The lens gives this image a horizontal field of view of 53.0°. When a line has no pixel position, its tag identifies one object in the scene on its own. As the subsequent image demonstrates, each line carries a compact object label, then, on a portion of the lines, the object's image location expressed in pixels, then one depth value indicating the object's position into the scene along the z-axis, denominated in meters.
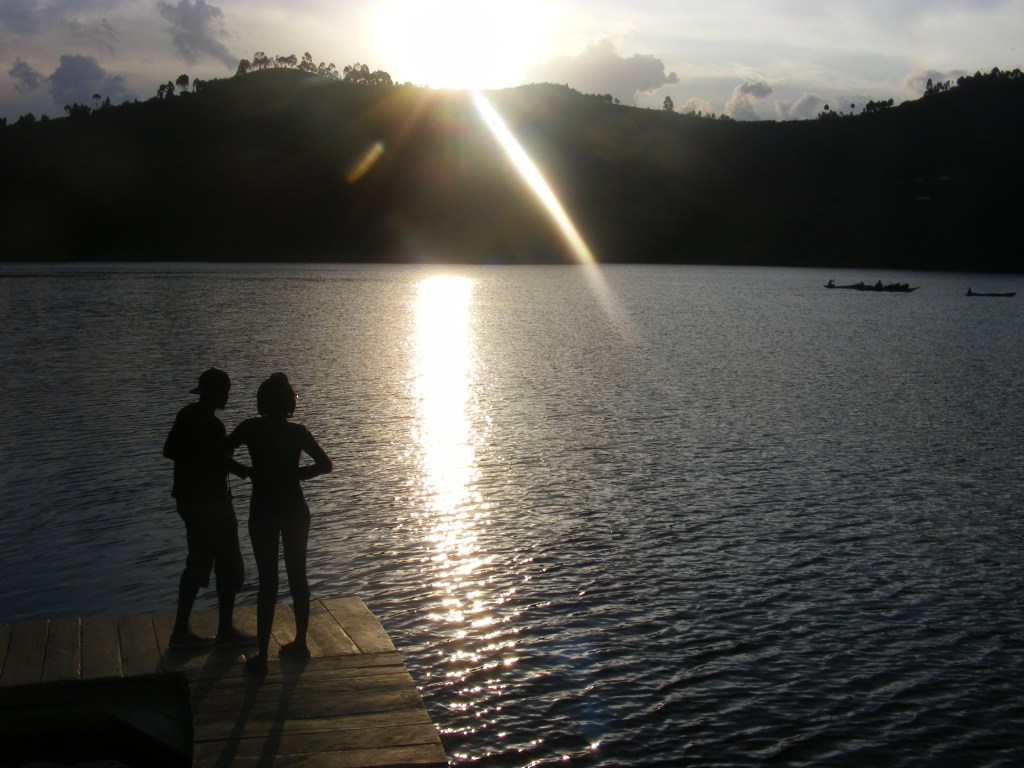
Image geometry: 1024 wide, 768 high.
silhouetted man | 9.16
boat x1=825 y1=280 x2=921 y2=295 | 107.19
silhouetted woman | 8.55
